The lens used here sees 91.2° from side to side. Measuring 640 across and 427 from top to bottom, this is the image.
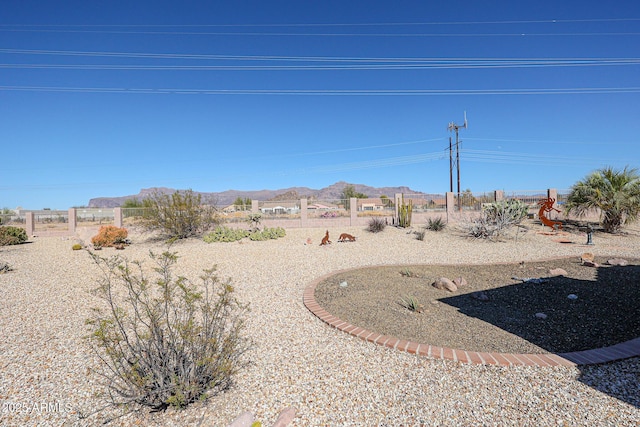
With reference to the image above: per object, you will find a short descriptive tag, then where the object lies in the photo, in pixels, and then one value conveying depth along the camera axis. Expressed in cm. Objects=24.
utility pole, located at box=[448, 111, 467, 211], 3315
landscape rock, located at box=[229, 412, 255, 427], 234
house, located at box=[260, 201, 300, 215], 2091
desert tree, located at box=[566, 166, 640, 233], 1222
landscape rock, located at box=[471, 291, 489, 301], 513
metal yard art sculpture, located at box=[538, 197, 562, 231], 1326
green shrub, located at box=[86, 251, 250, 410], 249
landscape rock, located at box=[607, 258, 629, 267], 721
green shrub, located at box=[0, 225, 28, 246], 1354
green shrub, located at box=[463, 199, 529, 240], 1189
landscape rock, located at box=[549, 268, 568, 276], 649
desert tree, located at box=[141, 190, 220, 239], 1328
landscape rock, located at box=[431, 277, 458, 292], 576
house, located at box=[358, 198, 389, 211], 2201
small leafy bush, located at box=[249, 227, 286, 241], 1355
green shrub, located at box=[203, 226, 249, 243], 1324
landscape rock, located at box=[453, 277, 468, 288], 605
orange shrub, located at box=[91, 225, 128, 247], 1284
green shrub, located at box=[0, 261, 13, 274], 823
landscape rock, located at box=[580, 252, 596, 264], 735
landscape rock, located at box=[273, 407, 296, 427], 235
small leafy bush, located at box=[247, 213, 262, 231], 1572
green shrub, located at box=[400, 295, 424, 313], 468
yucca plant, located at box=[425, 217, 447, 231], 1428
